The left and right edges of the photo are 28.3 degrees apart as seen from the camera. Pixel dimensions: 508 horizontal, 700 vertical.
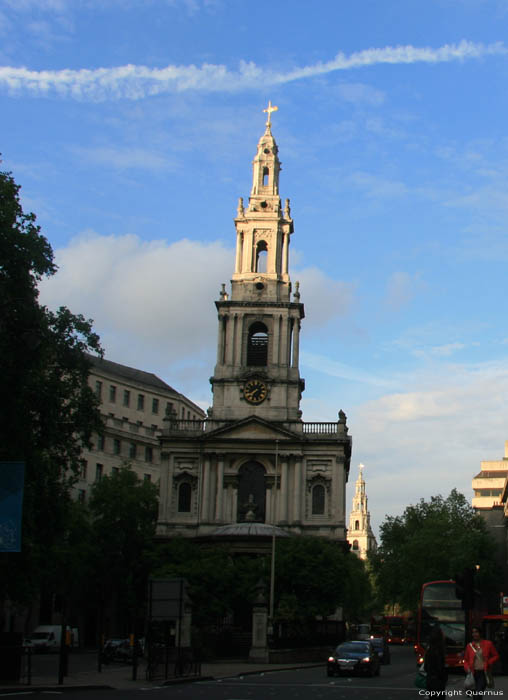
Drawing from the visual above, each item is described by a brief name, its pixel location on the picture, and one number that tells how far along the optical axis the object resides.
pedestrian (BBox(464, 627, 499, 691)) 21.19
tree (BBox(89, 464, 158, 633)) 73.50
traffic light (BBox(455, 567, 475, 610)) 20.27
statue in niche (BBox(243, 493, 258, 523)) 71.50
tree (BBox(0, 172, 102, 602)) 33.97
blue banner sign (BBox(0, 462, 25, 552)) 24.30
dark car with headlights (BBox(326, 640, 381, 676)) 37.50
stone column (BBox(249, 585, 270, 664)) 46.66
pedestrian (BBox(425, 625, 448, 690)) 18.42
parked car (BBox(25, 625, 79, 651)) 61.62
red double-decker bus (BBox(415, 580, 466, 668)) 39.75
